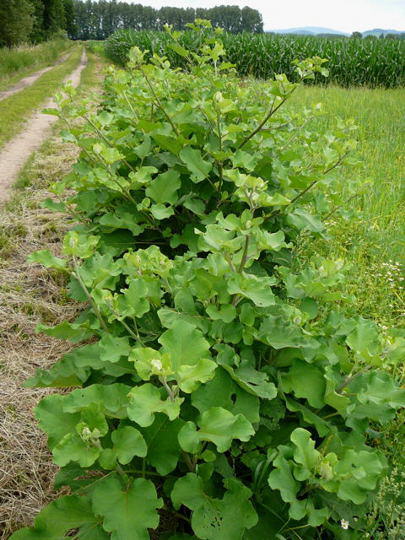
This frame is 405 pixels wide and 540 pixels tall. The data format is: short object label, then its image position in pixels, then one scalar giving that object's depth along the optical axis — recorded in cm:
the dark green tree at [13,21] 1674
